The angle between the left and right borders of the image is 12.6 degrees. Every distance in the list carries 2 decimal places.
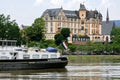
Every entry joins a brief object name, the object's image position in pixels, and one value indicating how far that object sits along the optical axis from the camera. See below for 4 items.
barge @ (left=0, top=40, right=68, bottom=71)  80.88
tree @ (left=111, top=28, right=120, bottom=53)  193.00
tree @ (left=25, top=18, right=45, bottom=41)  192.88
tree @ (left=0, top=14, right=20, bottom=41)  170.25
